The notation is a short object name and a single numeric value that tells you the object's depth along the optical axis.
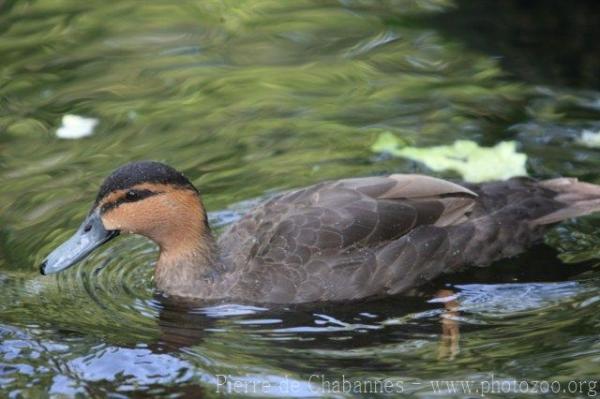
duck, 8.55
